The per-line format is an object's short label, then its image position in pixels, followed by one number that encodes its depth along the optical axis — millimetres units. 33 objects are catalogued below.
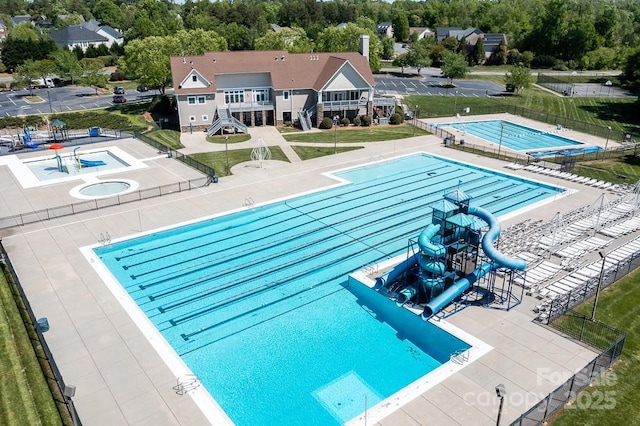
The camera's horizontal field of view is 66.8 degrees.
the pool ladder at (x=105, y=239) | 29688
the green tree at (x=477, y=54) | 107062
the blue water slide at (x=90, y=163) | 44469
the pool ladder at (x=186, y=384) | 18312
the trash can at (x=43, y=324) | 21188
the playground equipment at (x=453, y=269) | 22719
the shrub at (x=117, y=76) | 90000
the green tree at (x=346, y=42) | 77875
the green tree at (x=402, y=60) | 94875
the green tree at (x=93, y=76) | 75875
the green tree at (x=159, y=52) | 61125
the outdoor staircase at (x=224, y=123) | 54031
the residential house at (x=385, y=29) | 145875
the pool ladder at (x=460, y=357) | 19438
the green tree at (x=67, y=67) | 80812
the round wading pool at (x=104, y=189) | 37438
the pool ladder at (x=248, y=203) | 35500
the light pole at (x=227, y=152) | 42156
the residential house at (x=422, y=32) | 136688
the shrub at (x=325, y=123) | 56188
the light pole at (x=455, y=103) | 66575
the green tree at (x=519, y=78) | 75312
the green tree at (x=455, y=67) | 80438
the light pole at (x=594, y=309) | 21383
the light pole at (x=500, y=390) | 13771
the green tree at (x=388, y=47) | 111062
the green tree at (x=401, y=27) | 143000
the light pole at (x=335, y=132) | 49016
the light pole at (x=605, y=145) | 46688
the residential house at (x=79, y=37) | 116875
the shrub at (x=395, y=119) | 58625
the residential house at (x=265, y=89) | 54594
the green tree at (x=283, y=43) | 74312
